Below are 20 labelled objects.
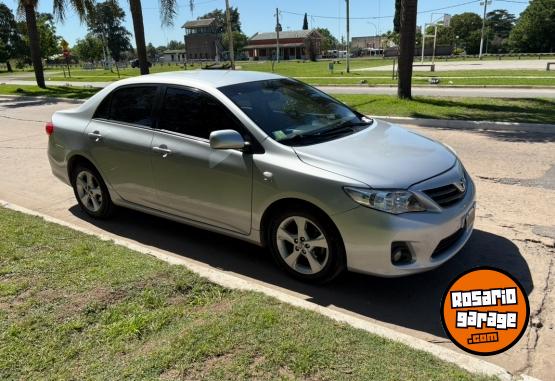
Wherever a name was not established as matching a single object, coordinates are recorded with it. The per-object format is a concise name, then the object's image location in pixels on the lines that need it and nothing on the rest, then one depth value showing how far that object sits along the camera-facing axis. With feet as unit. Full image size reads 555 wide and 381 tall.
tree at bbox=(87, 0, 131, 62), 354.08
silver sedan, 11.51
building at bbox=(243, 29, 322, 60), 364.50
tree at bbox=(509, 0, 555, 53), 252.42
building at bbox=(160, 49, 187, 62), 411.44
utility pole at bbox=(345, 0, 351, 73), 126.00
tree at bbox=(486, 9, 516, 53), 336.70
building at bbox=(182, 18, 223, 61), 336.90
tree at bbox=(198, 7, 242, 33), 487.74
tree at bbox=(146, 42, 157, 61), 445.42
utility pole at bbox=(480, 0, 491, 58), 195.14
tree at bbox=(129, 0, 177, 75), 60.64
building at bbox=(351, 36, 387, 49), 431.23
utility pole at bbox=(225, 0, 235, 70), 88.62
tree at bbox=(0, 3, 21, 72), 247.50
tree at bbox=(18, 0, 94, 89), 74.02
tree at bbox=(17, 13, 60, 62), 228.02
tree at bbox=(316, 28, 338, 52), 384.68
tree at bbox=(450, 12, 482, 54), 326.65
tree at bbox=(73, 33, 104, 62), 260.42
